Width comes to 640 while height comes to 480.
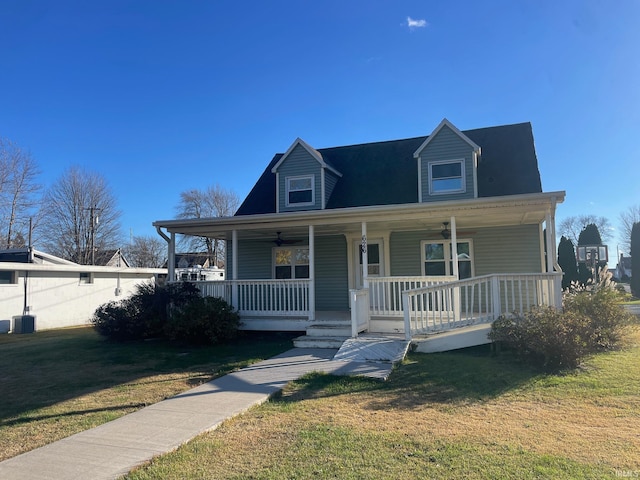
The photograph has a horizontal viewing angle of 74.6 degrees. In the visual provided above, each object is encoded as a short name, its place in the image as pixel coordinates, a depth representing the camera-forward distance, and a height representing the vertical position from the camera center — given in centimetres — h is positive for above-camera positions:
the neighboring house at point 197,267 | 2738 +25
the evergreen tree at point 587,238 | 2624 +174
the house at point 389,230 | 938 +114
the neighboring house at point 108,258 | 3497 +123
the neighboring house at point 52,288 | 1585 -63
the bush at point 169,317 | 998 -113
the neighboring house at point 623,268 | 5182 -46
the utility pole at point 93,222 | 3478 +417
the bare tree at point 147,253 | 4741 +225
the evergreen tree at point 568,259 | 2517 +38
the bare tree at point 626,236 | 5175 +353
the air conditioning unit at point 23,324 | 1549 -184
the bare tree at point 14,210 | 2745 +433
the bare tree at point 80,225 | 3378 +397
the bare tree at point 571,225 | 5691 +567
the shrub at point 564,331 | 663 -114
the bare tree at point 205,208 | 4222 +638
